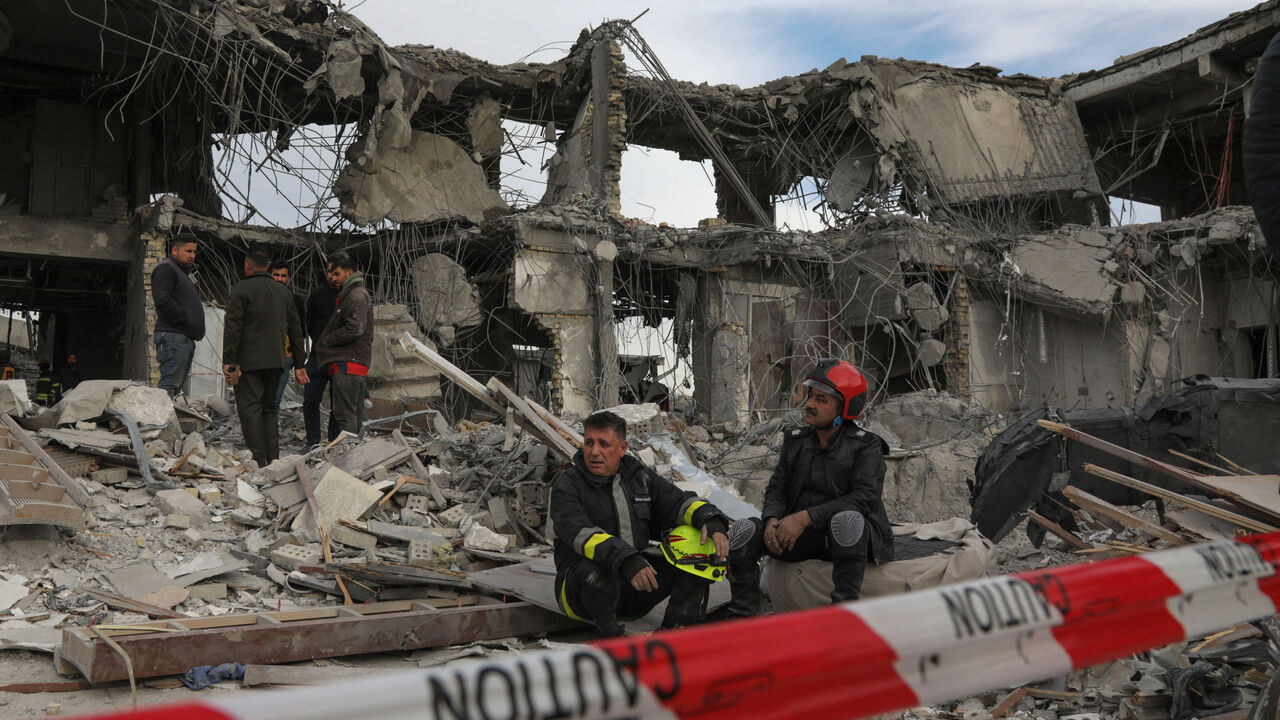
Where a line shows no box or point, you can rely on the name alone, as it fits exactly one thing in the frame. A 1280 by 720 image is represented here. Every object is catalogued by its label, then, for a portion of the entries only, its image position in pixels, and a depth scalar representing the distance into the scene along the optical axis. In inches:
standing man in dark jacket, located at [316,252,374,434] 289.9
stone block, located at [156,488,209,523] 248.1
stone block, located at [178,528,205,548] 235.0
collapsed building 515.8
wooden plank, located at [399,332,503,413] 263.3
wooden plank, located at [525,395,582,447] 251.8
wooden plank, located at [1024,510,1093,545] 212.7
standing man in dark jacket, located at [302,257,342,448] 301.1
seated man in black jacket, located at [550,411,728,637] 164.9
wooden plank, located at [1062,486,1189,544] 157.2
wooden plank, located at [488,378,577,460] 245.4
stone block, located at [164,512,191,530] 242.1
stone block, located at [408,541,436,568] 222.5
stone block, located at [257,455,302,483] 267.0
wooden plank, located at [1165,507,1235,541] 153.7
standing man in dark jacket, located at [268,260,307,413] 308.5
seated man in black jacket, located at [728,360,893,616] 174.1
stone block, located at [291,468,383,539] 242.5
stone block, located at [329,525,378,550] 235.1
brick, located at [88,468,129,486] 264.1
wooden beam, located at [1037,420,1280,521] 150.3
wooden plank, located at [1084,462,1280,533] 149.7
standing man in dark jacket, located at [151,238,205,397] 295.6
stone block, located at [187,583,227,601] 200.7
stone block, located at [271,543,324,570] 221.0
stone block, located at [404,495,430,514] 260.1
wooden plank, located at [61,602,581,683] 146.4
